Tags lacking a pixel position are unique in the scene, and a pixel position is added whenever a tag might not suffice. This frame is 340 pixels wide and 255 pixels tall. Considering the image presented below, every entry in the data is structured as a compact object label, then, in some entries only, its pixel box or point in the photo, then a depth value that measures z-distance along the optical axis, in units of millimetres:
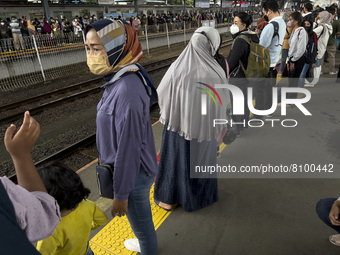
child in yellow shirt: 1456
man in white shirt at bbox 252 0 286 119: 4613
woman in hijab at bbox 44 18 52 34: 14973
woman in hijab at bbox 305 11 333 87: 6550
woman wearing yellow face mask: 1548
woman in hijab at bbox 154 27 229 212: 2383
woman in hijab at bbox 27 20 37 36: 13836
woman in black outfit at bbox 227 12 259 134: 3879
